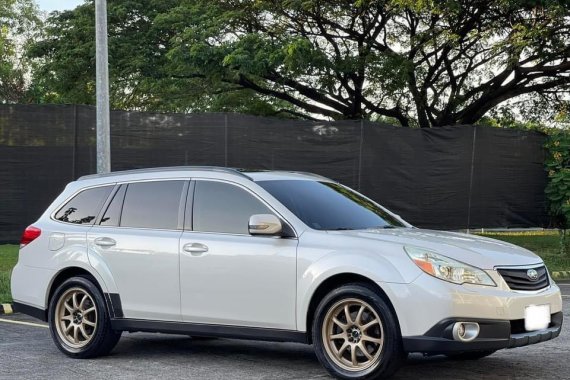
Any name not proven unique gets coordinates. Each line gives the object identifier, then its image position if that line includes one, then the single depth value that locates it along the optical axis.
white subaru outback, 6.68
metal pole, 13.19
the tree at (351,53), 21.97
